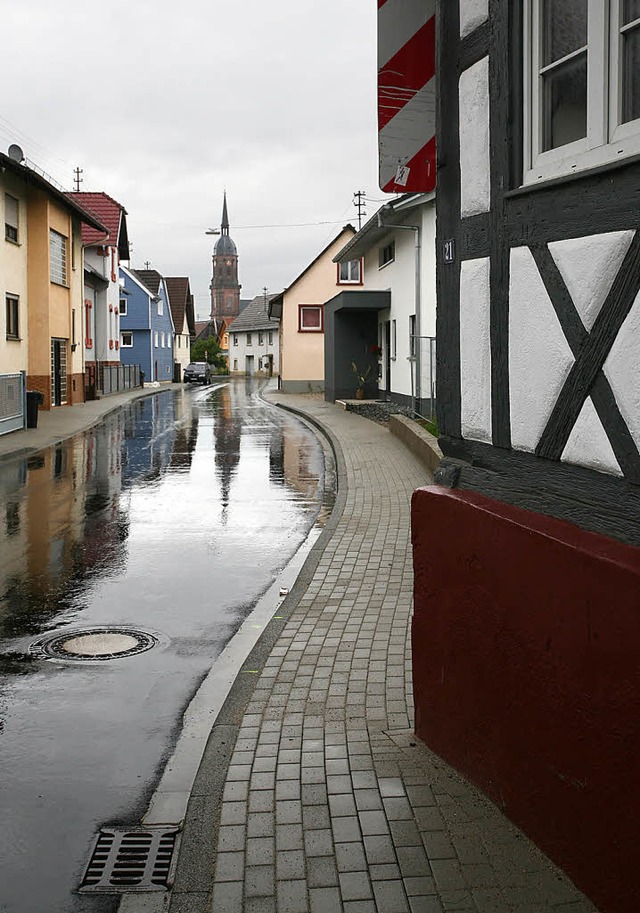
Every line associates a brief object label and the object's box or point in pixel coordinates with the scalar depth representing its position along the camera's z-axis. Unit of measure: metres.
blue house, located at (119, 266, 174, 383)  62.56
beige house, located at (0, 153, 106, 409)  29.34
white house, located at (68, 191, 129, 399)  45.06
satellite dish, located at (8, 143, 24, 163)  33.69
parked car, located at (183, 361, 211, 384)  69.31
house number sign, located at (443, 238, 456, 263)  4.72
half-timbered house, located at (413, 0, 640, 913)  3.30
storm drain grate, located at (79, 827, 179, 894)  3.85
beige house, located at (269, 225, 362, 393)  47.06
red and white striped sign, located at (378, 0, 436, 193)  5.18
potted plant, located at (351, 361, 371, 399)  34.78
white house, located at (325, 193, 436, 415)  24.05
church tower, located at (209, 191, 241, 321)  186.50
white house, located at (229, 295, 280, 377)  100.81
